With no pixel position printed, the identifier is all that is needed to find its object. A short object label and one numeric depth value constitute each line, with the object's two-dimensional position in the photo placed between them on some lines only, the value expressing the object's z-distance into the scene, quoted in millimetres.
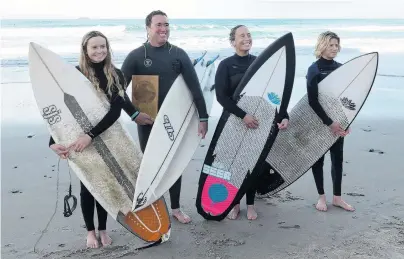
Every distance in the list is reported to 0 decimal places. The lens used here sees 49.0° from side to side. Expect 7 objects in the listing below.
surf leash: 3124
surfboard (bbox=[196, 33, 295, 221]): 3543
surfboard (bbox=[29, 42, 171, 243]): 3066
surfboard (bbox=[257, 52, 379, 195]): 3791
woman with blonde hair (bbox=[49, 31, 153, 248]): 2918
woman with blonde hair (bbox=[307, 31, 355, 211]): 3578
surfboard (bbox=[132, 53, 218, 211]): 3104
